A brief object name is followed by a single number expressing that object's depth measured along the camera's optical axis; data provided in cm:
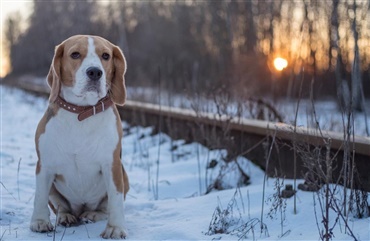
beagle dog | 343
